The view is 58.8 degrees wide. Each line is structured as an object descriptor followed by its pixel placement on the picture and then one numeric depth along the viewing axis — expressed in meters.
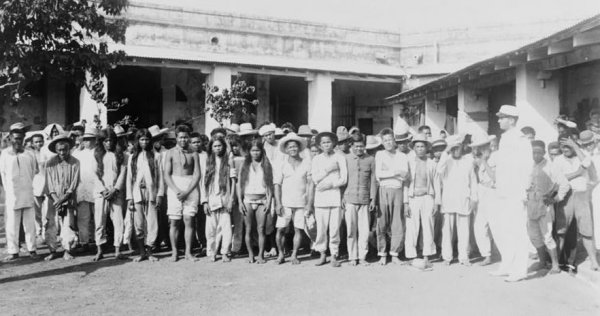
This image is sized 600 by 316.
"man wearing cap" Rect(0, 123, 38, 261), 7.38
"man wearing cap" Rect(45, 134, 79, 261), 7.32
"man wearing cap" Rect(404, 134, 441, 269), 6.95
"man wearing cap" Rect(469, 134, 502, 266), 6.77
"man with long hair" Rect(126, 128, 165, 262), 7.15
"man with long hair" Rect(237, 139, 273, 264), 7.10
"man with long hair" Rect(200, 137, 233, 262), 7.15
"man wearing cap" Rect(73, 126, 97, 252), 7.58
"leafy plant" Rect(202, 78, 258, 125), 13.04
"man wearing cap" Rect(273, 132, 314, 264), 7.04
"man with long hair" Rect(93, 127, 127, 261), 7.18
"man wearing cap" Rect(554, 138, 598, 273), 6.23
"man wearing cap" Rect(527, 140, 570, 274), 6.31
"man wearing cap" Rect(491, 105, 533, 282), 5.96
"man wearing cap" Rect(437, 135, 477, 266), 6.93
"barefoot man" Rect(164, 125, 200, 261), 7.09
